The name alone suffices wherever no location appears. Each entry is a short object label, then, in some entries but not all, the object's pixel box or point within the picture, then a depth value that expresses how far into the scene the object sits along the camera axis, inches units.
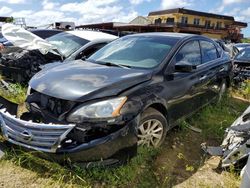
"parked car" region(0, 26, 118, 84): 157.4
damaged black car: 74.9
